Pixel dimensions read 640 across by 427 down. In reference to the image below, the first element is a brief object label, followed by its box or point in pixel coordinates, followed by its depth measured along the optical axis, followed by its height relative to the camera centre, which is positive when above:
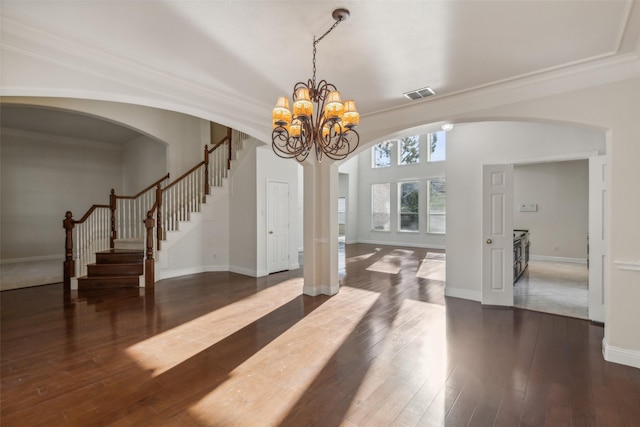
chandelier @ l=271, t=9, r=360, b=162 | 2.54 +0.86
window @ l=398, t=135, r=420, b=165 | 11.48 +2.45
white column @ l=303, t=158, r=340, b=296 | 5.12 -0.28
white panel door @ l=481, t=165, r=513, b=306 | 4.53 -0.36
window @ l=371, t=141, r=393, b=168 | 12.30 +2.44
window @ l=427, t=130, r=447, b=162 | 10.85 +2.43
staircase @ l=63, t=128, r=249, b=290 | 5.73 -0.36
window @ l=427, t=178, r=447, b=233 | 10.92 +0.26
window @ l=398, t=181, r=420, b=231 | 11.57 +0.29
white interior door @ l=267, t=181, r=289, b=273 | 6.84 -0.33
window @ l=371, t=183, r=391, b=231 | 12.34 +0.22
